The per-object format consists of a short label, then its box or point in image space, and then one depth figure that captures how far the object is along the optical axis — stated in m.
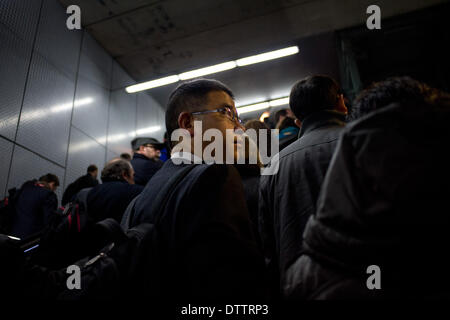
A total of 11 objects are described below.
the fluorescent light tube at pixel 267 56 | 6.66
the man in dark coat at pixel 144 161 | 3.76
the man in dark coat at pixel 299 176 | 1.38
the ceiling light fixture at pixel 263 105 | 9.18
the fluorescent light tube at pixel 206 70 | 7.00
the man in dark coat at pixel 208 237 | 0.89
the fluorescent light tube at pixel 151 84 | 7.54
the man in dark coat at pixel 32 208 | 3.81
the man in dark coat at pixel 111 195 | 2.34
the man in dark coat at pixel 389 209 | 0.71
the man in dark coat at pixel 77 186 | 4.06
